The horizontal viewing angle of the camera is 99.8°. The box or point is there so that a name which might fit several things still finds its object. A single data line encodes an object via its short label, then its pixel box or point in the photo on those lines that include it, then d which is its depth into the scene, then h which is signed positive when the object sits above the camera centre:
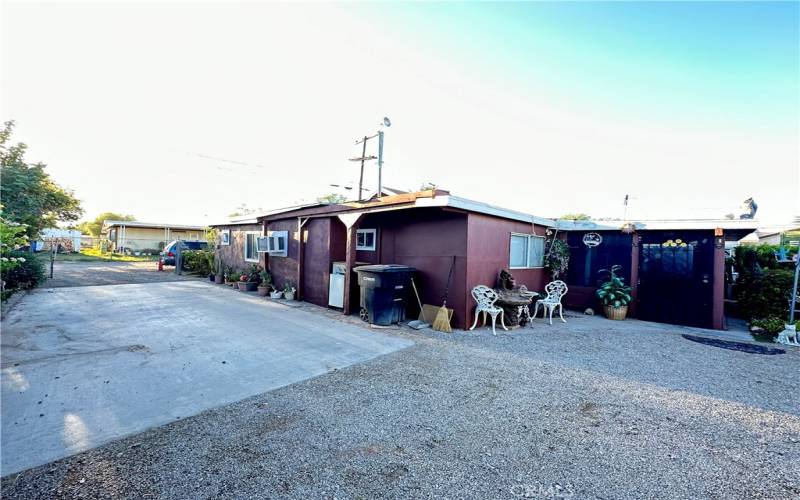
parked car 17.80 -0.49
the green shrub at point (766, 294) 7.27 -0.64
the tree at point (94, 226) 46.69 +1.98
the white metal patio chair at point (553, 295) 7.58 -0.91
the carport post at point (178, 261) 15.80 -0.83
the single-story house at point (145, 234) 28.02 +0.74
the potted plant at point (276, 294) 10.12 -1.42
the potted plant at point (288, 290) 9.75 -1.25
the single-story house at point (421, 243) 6.52 +0.22
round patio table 6.61 -0.98
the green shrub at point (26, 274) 9.14 -1.04
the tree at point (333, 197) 29.70 +4.73
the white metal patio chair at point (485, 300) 6.39 -0.87
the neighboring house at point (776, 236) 8.42 +1.05
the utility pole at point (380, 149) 9.30 +2.82
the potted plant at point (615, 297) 8.01 -0.89
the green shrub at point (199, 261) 15.74 -0.80
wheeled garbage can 6.75 -0.80
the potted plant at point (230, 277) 12.50 -1.20
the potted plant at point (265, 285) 10.59 -1.23
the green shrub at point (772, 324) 6.59 -1.18
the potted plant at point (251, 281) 11.43 -1.21
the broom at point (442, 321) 6.41 -1.31
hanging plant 8.91 -0.01
